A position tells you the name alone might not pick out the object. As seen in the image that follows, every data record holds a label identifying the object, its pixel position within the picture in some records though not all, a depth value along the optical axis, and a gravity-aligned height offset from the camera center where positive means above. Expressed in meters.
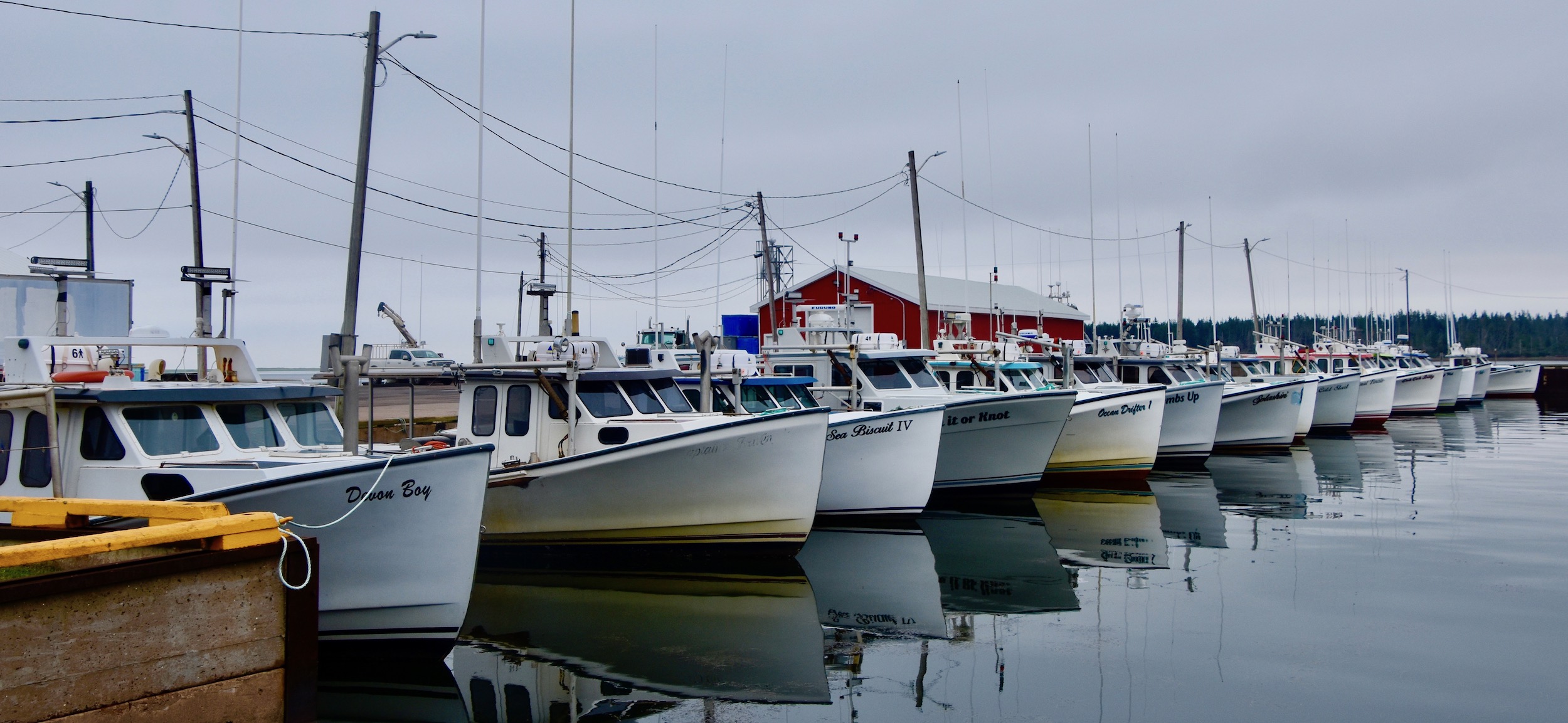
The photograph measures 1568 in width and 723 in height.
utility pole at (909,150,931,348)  27.11 +4.13
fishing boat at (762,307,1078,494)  19.67 +0.09
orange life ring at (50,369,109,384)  10.38 +0.31
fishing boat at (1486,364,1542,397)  62.38 +1.43
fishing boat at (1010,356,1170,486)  22.09 -0.64
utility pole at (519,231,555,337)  14.38 +1.48
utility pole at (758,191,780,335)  29.66 +4.25
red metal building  39.41 +3.88
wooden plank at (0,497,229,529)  7.36 -0.69
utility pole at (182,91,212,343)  21.47 +4.43
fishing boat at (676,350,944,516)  16.64 -0.82
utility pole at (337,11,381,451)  16.33 +3.14
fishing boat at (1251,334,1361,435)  34.91 +0.17
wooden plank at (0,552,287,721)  5.73 -1.29
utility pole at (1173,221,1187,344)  40.19 +5.37
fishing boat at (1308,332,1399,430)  38.50 +0.33
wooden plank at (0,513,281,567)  5.79 -0.74
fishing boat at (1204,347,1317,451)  29.47 -0.38
